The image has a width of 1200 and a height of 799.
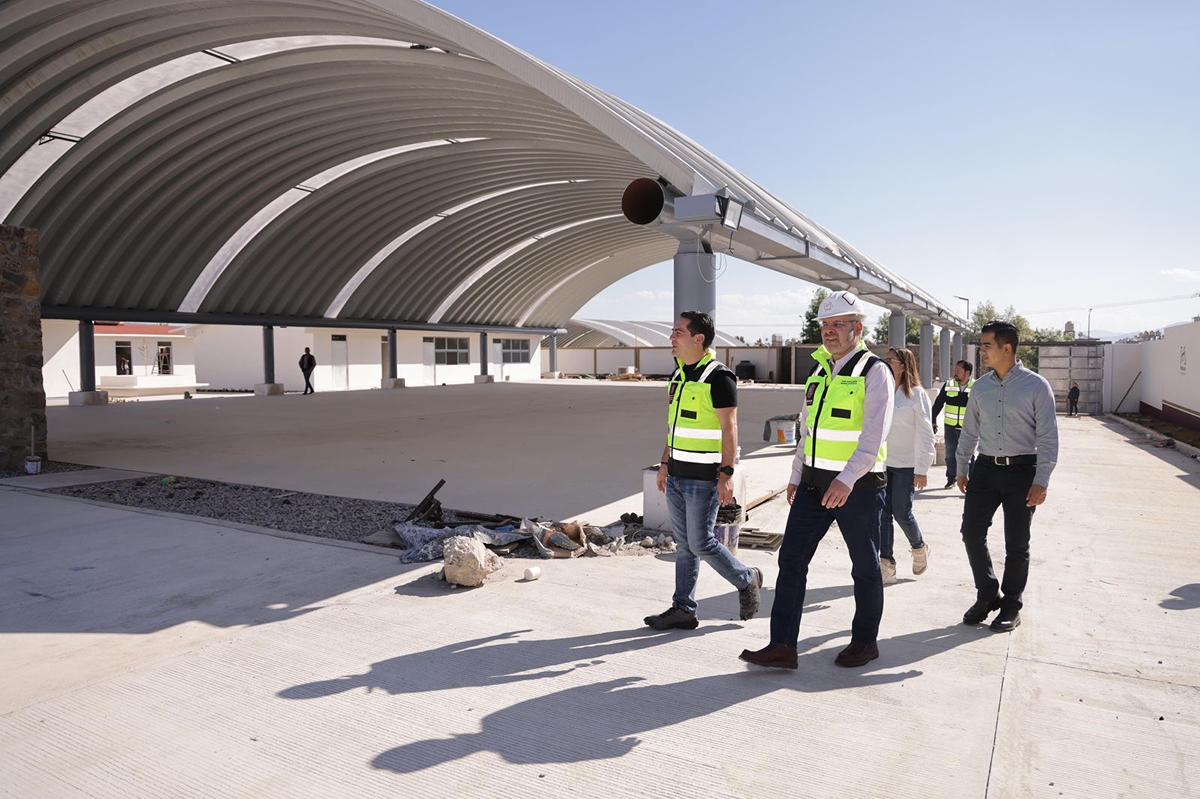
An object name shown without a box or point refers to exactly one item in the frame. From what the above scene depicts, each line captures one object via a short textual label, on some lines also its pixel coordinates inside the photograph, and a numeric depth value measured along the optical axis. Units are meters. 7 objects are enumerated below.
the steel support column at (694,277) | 8.76
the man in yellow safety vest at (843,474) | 4.32
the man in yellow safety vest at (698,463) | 4.93
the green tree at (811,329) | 69.50
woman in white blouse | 6.13
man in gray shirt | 5.05
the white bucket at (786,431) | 15.73
